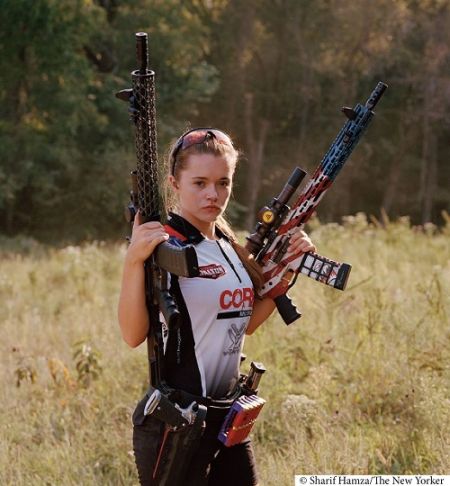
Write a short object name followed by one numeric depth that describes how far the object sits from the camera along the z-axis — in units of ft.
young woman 8.71
